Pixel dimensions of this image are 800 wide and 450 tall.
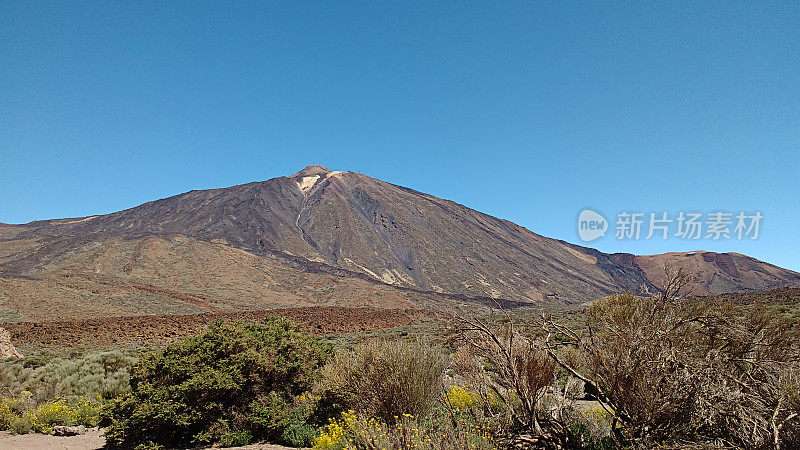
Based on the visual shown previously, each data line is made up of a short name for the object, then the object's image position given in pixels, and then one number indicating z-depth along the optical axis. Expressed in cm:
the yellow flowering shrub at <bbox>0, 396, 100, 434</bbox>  777
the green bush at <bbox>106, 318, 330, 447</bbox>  646
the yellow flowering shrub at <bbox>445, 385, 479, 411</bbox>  675
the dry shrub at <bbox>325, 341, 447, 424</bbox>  625
